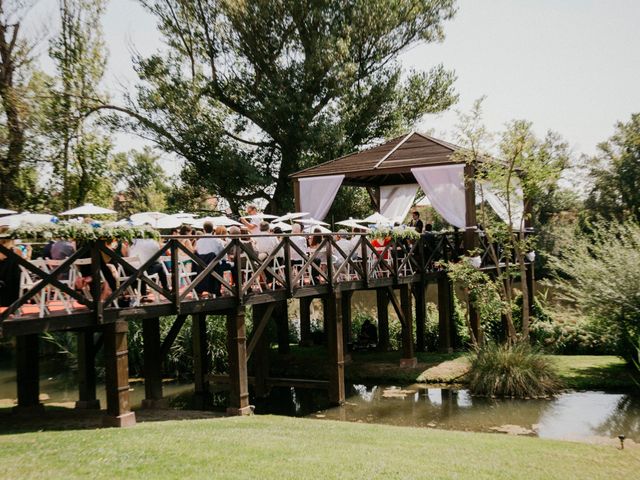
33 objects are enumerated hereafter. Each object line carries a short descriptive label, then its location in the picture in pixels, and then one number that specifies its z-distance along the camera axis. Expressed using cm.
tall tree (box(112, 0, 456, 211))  2686
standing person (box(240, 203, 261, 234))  1467
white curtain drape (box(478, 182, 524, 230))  1802
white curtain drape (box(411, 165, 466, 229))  1883
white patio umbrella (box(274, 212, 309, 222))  1740
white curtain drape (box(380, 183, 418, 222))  2392
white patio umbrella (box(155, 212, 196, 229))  1350
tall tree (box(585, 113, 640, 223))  3844
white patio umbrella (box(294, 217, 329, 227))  1621
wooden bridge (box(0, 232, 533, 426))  1007
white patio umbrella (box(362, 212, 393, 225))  1895
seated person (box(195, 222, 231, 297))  1241
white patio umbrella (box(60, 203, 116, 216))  1409
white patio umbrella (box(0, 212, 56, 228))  941
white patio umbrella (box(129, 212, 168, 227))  1391
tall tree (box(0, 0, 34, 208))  2332
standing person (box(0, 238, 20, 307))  979
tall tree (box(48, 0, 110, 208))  2558
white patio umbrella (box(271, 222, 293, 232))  1600
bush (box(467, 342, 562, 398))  1566
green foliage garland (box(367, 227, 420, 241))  1741
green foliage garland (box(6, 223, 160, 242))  920
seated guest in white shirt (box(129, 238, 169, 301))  1149
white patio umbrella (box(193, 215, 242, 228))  1522
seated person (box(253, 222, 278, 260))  1402
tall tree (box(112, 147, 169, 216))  2869
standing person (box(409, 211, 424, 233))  1986
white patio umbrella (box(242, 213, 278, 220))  1520
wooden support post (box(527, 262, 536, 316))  2345
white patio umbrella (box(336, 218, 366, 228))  1739
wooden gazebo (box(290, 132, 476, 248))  1902
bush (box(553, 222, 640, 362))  1584
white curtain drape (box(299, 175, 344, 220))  2097
